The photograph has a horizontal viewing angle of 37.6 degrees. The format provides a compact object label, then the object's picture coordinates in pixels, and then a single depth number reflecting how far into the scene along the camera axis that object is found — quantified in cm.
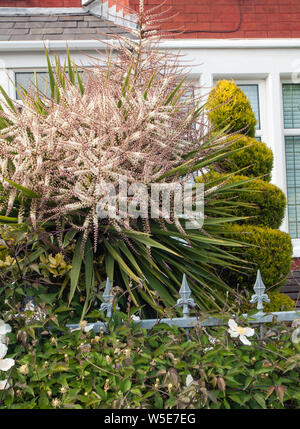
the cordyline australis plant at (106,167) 204
